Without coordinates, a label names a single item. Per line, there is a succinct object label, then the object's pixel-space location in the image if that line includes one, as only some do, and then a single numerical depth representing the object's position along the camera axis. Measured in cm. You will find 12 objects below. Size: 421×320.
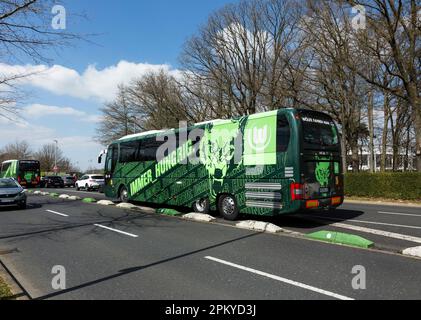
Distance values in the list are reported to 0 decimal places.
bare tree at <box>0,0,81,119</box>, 913
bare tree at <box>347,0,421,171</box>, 2235
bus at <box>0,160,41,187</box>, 4438
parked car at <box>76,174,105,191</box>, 3910
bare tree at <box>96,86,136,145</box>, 4916
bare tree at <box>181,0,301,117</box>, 3212
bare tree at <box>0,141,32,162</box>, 10012
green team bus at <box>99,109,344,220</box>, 1066
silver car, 1791
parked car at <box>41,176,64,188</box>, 4892
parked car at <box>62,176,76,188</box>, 5150
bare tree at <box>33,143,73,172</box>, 9654
